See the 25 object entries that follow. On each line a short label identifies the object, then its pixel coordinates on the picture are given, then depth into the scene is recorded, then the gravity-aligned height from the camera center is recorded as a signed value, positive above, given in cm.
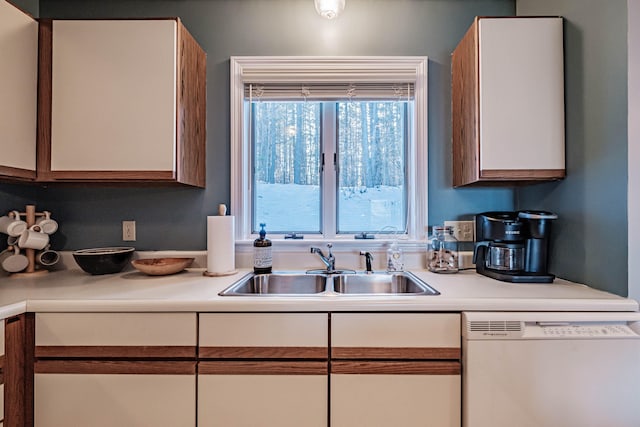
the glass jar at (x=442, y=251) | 172 -19
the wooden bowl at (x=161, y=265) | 157 -26
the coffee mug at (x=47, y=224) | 170 -6
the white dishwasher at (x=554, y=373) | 114 -56
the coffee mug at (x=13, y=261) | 160 -24
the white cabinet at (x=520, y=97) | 148 +56
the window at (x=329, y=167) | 193 +30
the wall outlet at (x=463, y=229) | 184 -7
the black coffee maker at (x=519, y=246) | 149 -14
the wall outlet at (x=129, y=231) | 184 -10
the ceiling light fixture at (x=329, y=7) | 167 +111
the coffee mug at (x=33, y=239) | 163 -13
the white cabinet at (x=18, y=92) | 139 +55
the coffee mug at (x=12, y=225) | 161 -6
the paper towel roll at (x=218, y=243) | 163 -15
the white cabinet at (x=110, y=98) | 150 +55
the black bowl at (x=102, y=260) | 156 -23
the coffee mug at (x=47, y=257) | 170 -24
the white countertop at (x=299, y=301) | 117 -32
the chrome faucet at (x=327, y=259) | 172 -24
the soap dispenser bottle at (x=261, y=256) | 170 -22
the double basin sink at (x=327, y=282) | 166 -36
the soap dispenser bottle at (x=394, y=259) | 177 -24
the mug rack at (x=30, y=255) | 165 -22
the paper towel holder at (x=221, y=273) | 163 -30
